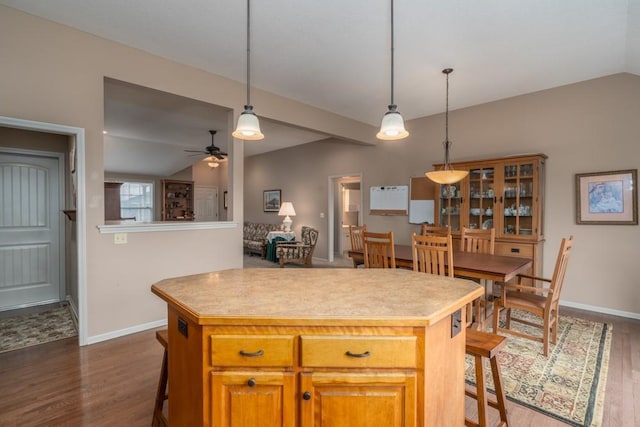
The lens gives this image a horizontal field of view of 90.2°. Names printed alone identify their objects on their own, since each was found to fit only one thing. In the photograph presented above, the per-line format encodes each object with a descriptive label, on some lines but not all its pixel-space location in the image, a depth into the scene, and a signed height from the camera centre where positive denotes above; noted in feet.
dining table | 9.17 -1.74
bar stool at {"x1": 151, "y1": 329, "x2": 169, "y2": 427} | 5.90 -3.52
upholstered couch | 25.37 -2.40
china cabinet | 13.38 +0.36
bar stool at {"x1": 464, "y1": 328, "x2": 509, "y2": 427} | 5.25 -2.49
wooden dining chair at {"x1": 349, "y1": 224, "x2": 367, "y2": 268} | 13.31 -1.30
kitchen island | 3.87 -1.93
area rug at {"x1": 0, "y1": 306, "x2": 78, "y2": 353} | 9.87 -4.13
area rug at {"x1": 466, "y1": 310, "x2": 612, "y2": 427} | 6.85 -4.21
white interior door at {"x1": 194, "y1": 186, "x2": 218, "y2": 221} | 30.16 +0.54
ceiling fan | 20.53 +3.72
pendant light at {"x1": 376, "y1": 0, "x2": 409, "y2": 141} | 7.22 +1.93
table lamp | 24.91 -0.33
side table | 23.70 -2.25
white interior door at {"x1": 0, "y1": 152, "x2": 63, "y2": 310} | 12.81 -0.92
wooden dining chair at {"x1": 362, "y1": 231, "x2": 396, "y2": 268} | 10.63 -1.50
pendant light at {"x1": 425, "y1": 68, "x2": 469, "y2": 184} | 12.12 +1.32
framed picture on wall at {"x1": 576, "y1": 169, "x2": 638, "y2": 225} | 12.13 +0.48
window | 26.53 +0.69
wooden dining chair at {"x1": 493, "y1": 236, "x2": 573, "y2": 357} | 9.03 -2.81
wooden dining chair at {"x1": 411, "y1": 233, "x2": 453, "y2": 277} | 9.44 -1.46
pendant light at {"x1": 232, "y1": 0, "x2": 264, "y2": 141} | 7.07 +1.90
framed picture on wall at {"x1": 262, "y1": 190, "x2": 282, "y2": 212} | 27.38 +0.76
